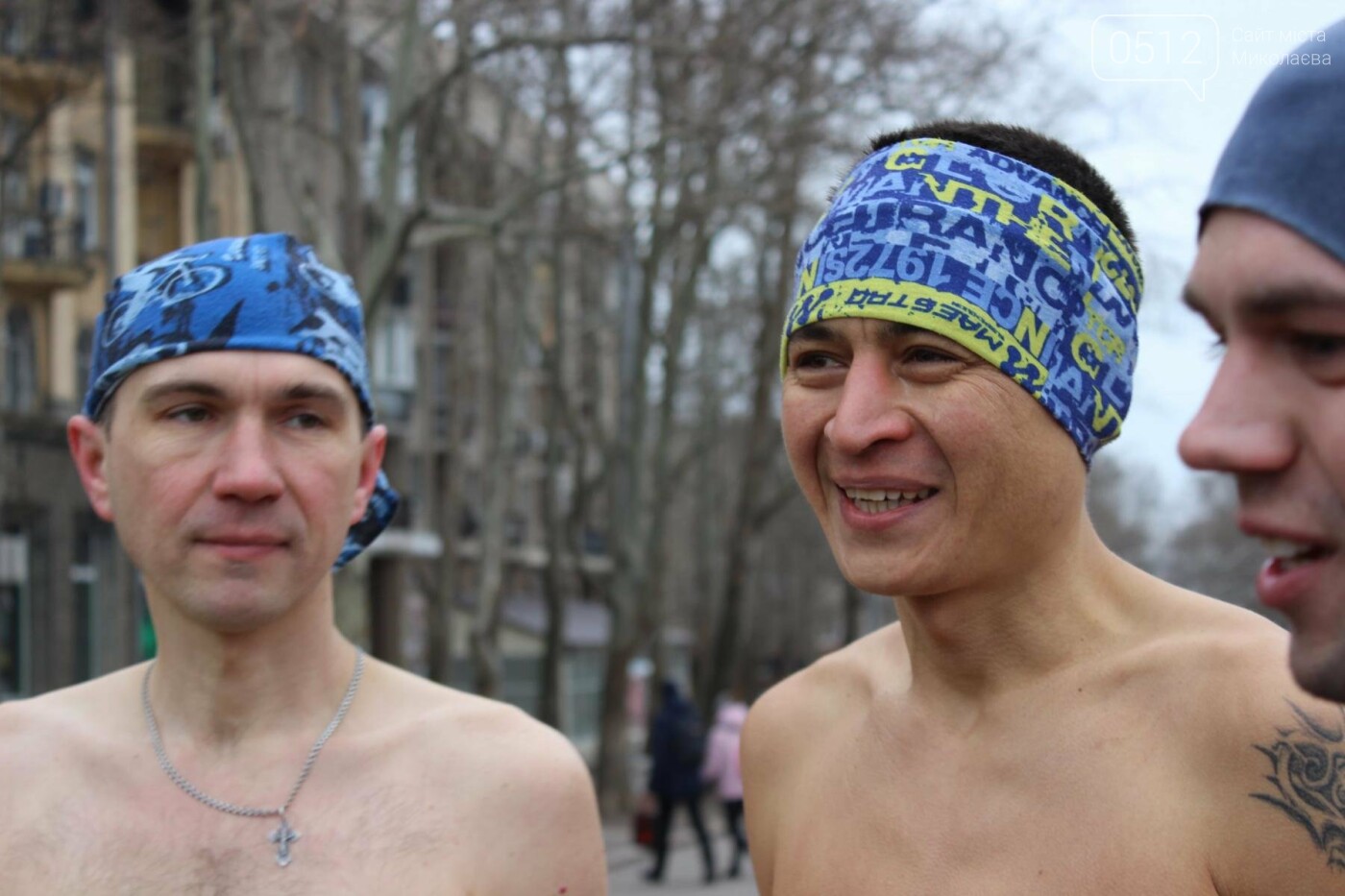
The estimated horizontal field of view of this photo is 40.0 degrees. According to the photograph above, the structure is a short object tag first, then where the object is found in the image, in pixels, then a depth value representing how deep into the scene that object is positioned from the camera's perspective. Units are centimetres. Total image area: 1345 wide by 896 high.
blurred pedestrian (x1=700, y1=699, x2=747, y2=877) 1794
